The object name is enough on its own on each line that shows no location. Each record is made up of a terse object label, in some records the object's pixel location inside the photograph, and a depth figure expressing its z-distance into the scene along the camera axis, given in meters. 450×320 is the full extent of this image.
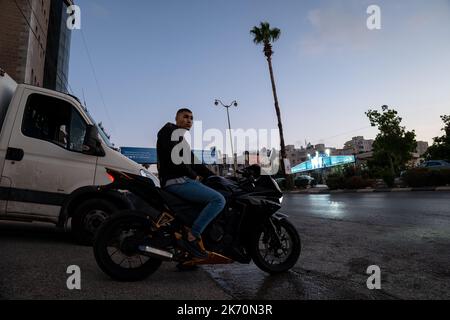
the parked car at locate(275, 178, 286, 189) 37.33
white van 5.09
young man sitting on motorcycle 3.34
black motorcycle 3.27
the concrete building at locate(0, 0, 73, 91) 19.88
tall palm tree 33.53
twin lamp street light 46.83
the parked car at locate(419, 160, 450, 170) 30.83
